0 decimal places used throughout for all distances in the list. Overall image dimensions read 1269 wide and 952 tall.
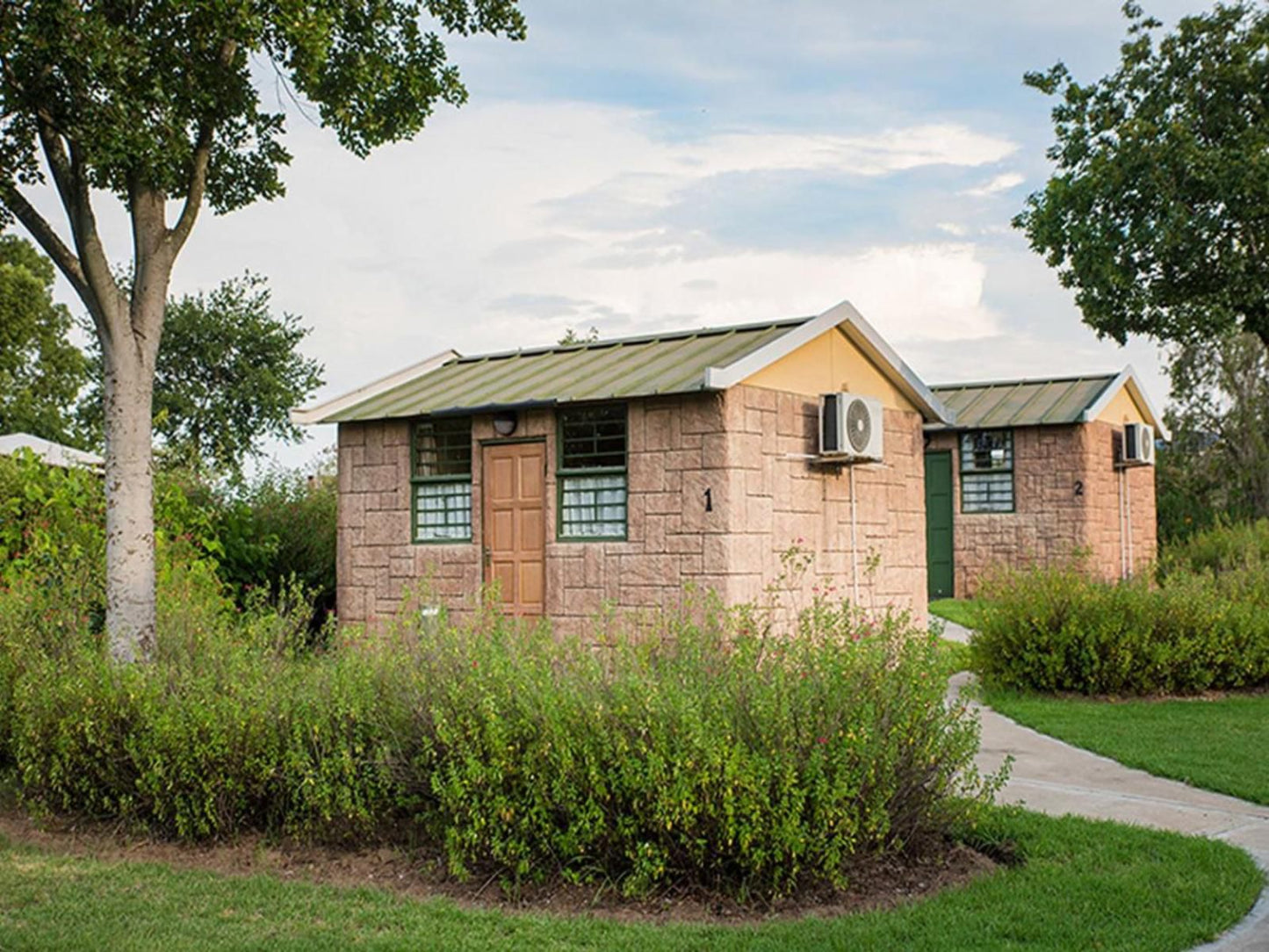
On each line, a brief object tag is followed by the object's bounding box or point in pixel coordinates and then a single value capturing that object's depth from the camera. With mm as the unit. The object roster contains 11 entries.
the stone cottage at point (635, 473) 12102
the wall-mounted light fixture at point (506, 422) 13391
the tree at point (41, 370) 33938
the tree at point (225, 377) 39906
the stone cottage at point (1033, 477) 20125
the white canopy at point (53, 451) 17547
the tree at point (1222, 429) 28547
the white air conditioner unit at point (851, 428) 12930
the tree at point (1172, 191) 22266
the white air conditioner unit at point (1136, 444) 21002
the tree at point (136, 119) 8242
